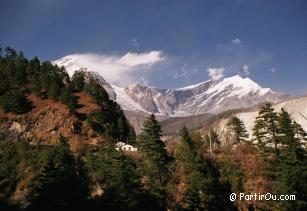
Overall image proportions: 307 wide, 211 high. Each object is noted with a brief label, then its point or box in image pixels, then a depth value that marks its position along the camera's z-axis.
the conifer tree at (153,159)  59.78
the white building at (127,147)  84.12
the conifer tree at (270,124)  58.59
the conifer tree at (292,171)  49.16
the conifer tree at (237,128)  97.38
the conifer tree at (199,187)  54.44
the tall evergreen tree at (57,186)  50.56
